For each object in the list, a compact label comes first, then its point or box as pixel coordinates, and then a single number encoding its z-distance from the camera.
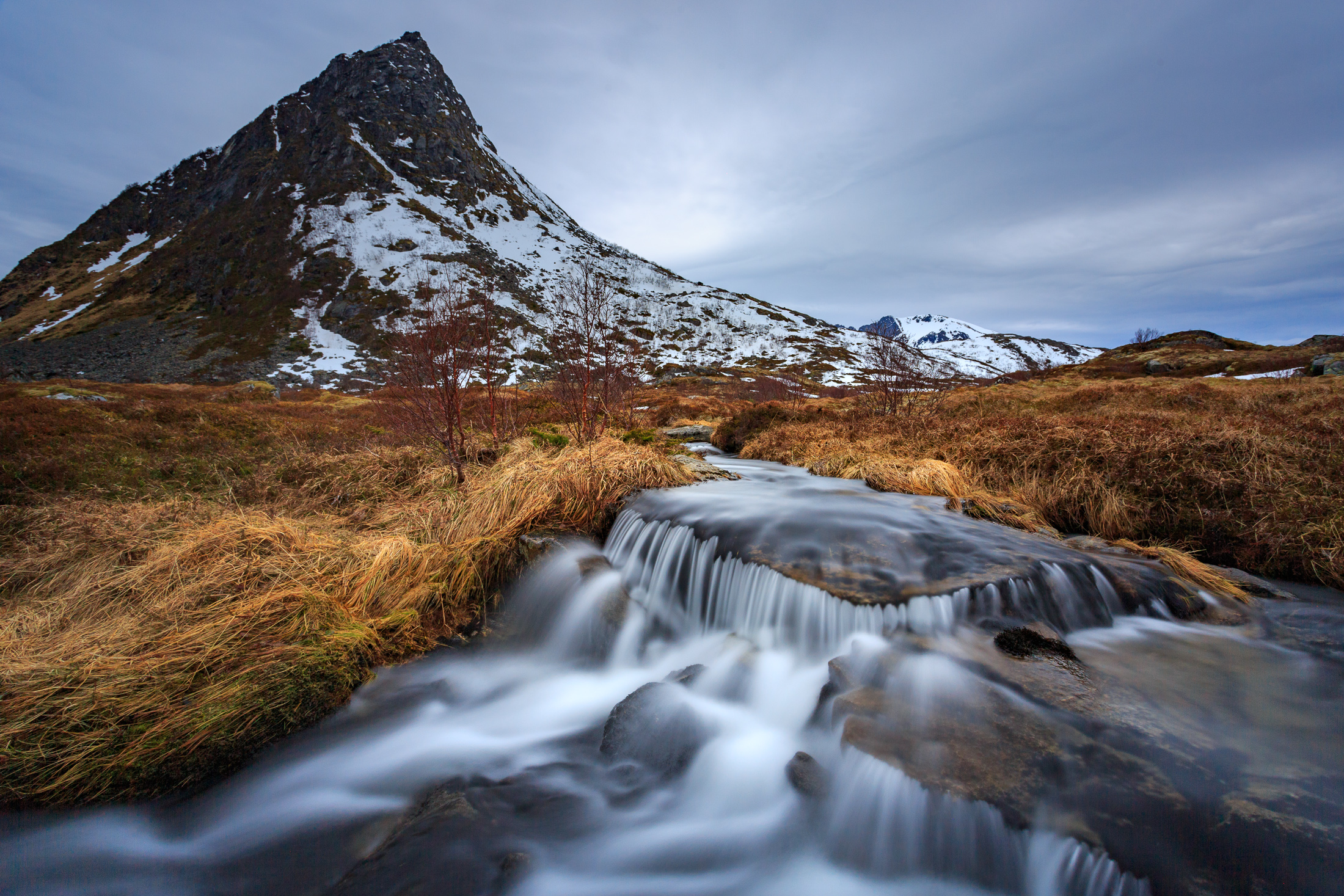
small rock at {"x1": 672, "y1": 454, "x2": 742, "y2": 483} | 7.85
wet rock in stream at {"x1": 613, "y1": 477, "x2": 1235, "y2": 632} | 3.90
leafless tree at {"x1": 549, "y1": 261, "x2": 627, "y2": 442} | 8.12
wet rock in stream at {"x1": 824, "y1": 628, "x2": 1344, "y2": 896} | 2.03
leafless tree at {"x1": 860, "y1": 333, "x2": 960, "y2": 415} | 14.18
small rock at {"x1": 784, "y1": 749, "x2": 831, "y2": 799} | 2.71
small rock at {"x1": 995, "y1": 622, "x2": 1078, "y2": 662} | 3.33
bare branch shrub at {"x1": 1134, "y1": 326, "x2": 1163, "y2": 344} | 56.81
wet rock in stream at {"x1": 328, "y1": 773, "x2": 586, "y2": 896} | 2.14
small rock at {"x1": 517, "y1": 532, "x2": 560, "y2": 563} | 4.84
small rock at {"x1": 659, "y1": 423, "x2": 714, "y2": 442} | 15.86
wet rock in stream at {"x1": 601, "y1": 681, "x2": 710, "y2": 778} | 3.07
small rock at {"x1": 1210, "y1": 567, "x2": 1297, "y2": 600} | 4.21
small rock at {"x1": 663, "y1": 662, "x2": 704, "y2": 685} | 3.60
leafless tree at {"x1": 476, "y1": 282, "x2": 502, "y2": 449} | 7.32
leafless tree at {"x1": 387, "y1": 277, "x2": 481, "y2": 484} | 6.57
